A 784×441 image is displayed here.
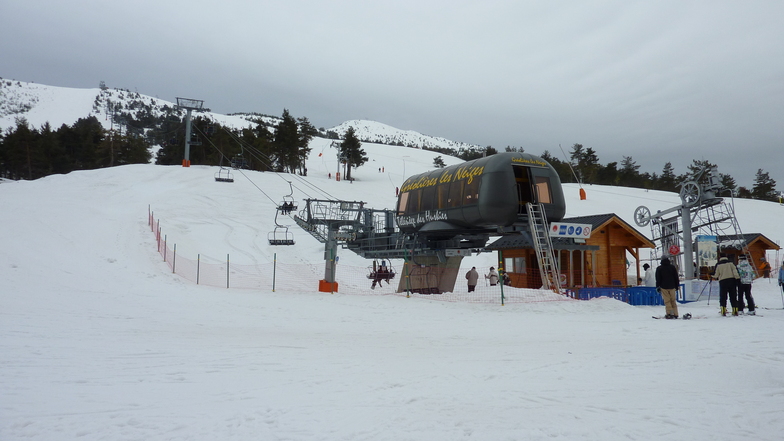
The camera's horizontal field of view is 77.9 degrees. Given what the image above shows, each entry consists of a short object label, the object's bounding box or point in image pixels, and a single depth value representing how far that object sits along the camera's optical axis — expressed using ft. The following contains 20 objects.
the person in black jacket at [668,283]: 41.32
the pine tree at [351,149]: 222.28
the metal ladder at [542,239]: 55.67
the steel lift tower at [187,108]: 179.63
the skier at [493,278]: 74.02
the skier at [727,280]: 41.27
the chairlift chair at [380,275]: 80.23
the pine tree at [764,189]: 301.43
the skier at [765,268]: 101.24
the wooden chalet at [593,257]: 82.79
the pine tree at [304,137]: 229.66
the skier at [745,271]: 51.52
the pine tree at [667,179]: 317.42
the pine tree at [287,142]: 223.92
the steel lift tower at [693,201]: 73.00
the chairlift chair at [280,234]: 113.87
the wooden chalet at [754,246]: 98.37
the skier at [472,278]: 71.36
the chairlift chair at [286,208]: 75.49
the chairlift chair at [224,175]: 157.19
